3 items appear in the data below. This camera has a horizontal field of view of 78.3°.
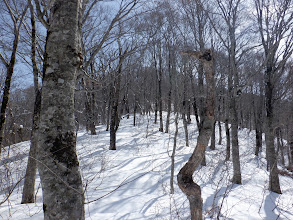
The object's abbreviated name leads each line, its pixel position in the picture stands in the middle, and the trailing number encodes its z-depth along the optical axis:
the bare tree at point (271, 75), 7.18
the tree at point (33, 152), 4.35
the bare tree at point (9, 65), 4.52
